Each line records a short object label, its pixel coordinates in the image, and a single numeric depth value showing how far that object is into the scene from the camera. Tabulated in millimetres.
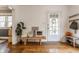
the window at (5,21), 3914
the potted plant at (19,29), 3041
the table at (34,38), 3014
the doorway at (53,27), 3342
